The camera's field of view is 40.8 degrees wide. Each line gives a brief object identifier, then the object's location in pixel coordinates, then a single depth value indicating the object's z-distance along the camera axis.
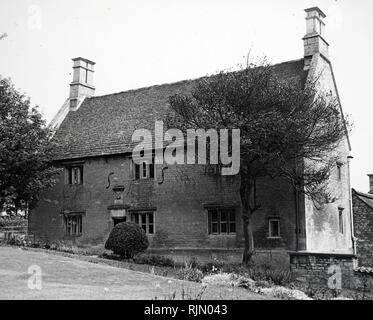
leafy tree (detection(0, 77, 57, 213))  23.89
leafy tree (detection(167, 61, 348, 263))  17.95
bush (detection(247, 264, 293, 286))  15.60
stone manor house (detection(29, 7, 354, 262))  21.56
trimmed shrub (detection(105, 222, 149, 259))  21.19
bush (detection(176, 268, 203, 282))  15.09
